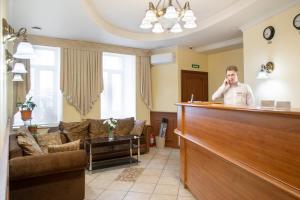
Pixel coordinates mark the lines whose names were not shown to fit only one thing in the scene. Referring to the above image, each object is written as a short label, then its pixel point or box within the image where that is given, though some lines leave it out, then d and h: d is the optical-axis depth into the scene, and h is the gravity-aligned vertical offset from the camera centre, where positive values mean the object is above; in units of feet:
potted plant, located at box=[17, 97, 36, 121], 14.32 -0.57
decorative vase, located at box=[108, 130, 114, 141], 15.38 -2.47
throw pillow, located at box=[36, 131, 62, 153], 12.42 -2.29
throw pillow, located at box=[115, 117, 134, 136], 17.67 -2.17
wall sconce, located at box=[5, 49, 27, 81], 12.80 +1.79
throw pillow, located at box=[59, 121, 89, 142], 15.33 -2.12
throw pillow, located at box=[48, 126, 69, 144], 14.65 -2.41
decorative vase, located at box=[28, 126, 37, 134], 13.58 -1.80
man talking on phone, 9.72 +0.44
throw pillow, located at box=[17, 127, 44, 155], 9.08 -1.93
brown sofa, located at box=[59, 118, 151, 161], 15.26 -3.23
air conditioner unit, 19.20 +3.77
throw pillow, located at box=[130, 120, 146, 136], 17.48 -2.26
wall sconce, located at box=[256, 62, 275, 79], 12.31 +1.66
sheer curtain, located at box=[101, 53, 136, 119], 19.61 +1.30
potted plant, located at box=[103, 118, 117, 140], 15.28 -1.82
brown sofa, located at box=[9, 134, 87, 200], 7.99 -2.96
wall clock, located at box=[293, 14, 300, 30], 10.62 +3.84
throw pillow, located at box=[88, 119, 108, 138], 16.61 -2.21
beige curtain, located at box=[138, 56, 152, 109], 20.42 +1.91
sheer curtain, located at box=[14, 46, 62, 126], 16.34 +1.12
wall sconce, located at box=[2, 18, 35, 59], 8.65 +2.00
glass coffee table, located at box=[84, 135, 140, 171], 13.85 -3.08
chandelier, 9.52 +3.79
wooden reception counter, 4.51 -1.47
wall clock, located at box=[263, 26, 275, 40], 12.12 +3.81
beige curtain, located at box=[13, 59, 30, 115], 14.85 +0.85
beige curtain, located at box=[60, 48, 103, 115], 16.84 +1.86
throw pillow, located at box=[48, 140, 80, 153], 9.38 -2.07
